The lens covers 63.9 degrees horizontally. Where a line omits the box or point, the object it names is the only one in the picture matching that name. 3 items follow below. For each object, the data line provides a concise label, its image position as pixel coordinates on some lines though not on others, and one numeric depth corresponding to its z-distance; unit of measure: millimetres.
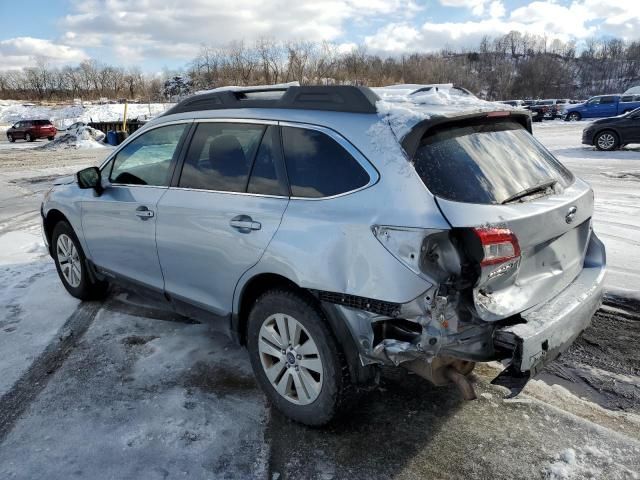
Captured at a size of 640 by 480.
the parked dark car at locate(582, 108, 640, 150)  16688
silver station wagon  2400
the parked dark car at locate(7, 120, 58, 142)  32844
